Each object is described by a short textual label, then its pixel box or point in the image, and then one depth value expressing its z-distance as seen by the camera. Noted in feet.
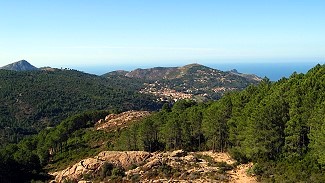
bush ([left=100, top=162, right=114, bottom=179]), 140.97
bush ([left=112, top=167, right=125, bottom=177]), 138.05
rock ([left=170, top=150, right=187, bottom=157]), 158.53
